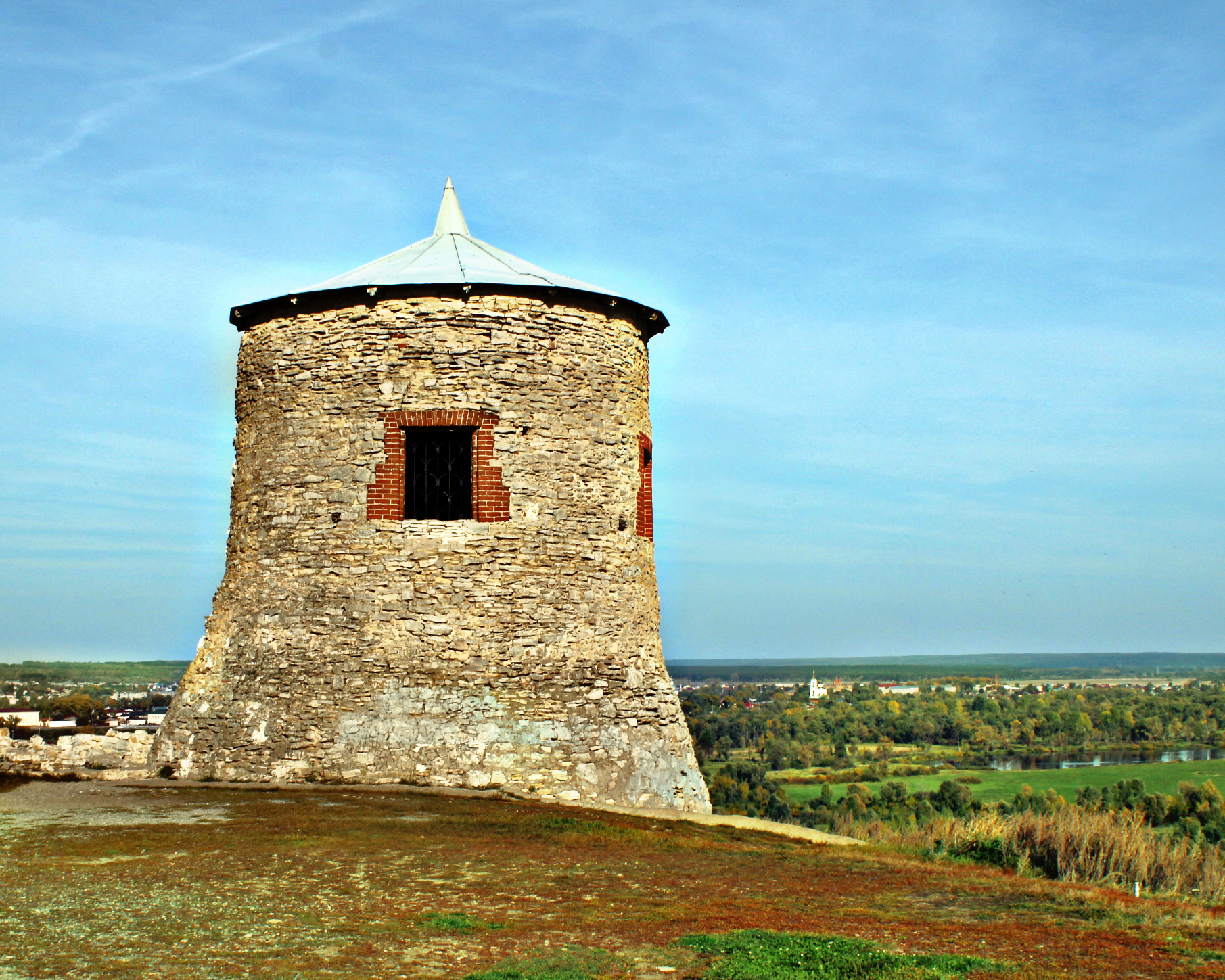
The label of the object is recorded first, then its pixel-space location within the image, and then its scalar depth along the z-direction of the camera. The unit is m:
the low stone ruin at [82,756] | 12.39
